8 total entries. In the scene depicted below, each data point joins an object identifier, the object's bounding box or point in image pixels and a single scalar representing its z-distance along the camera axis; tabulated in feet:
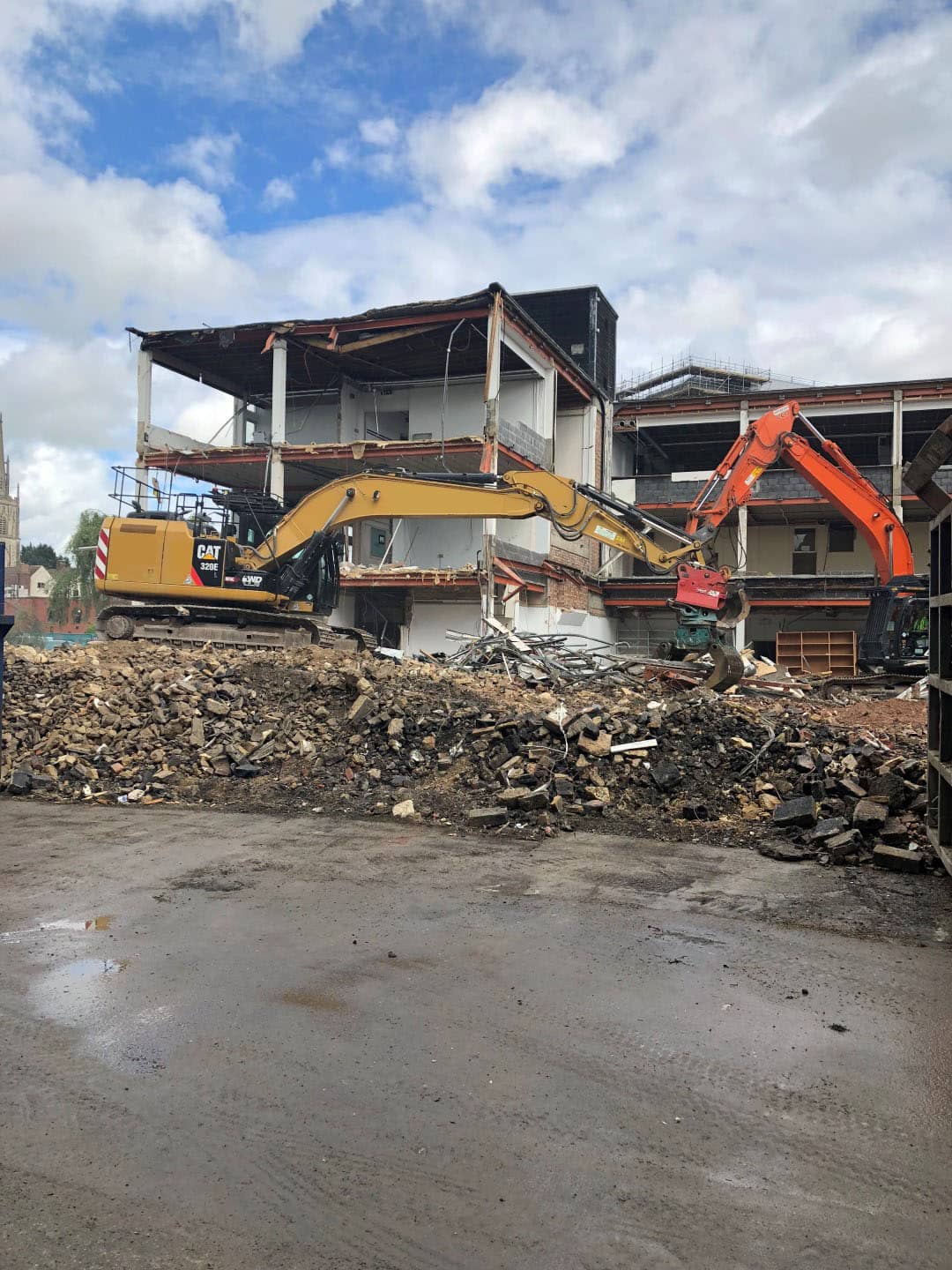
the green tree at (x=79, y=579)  149.59
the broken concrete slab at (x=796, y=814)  25.05
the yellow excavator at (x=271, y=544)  51.24
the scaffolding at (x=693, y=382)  145.89
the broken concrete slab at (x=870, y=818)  23.61
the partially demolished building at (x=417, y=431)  83.56
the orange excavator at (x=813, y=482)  57.47
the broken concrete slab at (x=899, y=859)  21.52
